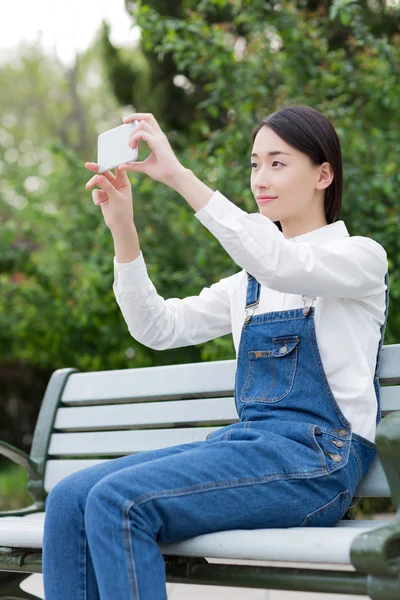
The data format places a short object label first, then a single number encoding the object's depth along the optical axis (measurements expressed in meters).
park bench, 2.74
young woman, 2.81
